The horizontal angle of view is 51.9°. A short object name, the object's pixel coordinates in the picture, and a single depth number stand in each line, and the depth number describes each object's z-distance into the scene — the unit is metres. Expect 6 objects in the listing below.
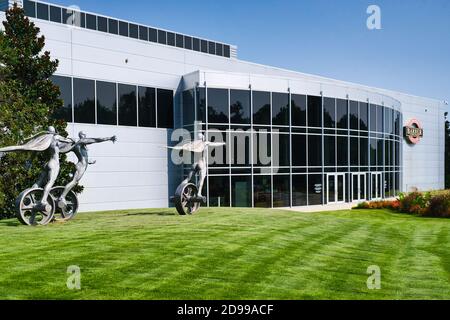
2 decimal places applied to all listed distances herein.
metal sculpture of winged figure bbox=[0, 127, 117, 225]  14.01
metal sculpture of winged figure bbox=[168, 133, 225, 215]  16.88
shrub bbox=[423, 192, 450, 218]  26.30
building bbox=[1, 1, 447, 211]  26.95
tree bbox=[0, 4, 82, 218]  17.89
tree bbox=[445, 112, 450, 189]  64.43
